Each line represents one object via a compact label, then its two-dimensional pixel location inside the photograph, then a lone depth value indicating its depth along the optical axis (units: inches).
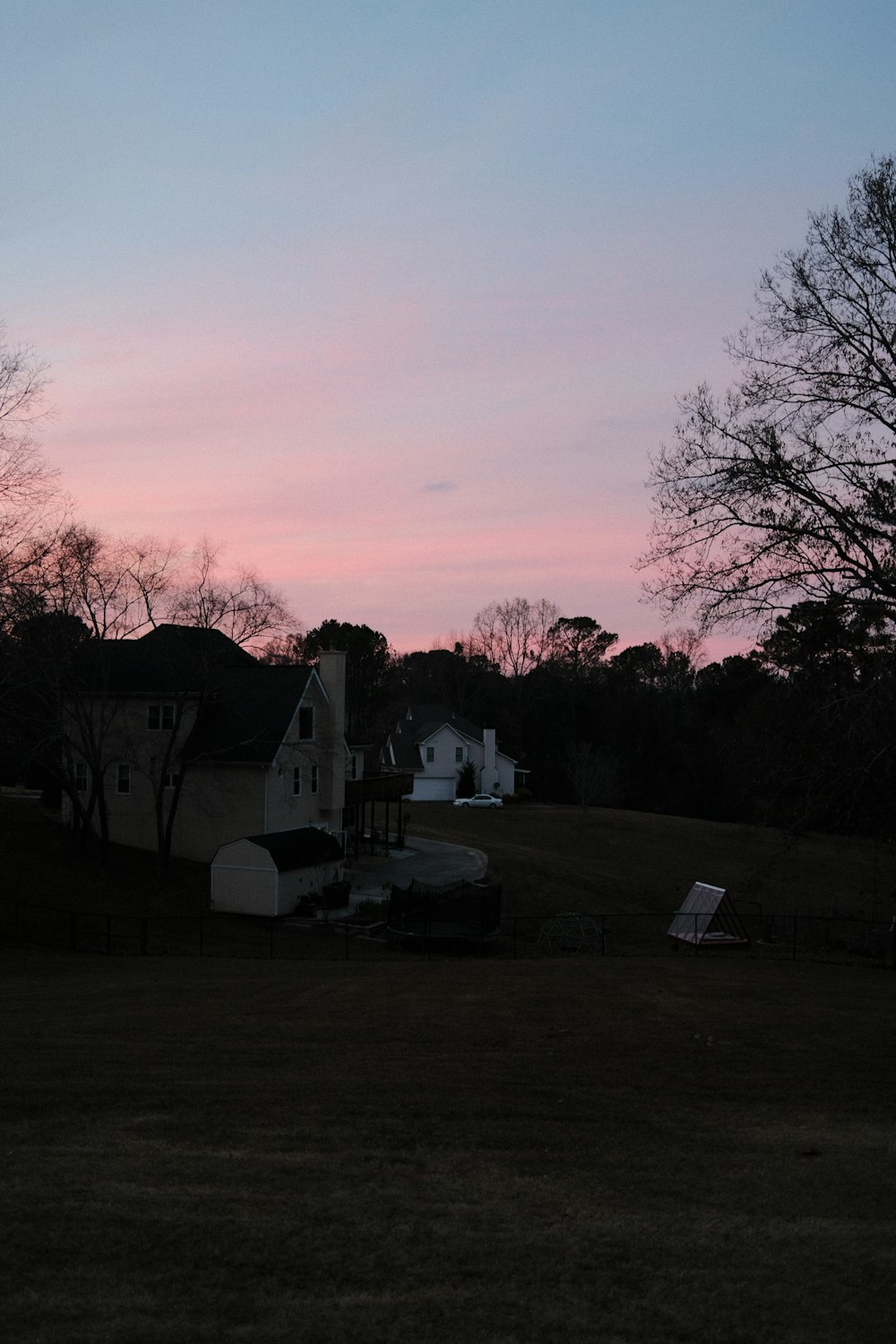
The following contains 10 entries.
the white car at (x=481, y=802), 2950.3
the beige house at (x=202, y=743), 1528.1
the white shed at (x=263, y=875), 1322.6
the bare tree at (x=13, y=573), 898.7
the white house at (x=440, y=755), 3314.5
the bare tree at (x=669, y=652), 4346.0
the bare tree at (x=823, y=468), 566.9
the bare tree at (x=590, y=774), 2827.3
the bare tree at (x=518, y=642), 4869.6
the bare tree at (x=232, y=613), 1439.5
